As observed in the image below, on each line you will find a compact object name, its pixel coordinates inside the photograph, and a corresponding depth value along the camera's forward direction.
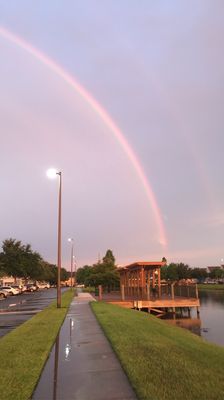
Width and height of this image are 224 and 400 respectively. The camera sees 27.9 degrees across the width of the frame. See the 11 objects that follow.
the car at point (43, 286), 128.62
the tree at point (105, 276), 65.50
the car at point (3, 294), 55.21
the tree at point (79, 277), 127.31
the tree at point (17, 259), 87.81
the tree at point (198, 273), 163.49
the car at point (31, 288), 81.81
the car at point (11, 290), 62.92
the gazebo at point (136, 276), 40.00
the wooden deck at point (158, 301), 37.09
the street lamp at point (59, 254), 29.00
